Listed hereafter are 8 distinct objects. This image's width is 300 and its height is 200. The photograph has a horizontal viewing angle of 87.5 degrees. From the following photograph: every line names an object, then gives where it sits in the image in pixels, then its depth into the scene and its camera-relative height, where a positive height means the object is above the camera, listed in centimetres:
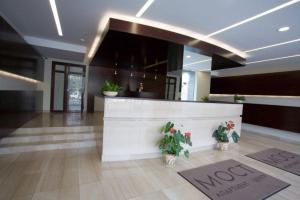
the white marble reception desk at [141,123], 295 -60
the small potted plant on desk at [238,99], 549 +0
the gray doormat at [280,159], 321 -135
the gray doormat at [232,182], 217 -132
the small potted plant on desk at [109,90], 300 +3
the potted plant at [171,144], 297 -94
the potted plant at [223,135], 409 -99
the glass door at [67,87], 675 +9
